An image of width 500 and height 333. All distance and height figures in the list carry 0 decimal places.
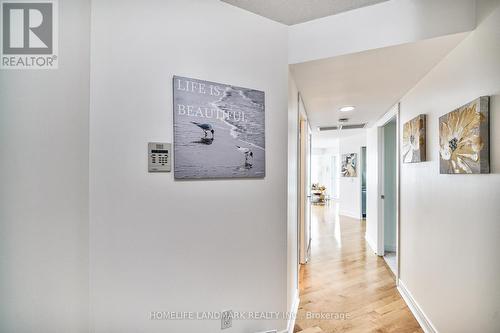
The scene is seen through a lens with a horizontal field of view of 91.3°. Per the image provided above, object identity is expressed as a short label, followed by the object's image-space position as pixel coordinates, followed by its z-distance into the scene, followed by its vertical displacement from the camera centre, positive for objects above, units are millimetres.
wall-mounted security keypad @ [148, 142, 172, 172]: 1456 +74
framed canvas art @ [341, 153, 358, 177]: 6960 +86
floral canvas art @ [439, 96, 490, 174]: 1341 +175
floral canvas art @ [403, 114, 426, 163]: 2152 +267
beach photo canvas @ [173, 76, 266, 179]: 1522 +251
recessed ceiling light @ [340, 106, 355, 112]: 3155 +785
